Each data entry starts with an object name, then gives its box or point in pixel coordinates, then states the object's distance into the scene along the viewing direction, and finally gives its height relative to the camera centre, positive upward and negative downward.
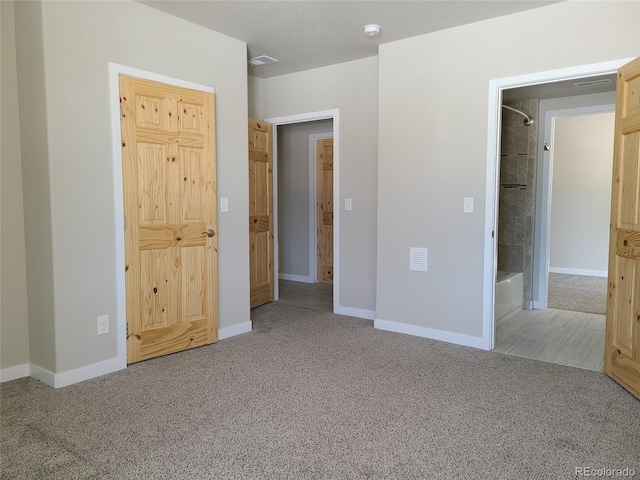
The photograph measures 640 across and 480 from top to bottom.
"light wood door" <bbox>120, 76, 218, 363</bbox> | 3.13 -0.10
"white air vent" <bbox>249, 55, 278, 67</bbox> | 4.28 +1.40
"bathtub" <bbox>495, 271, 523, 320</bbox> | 4.48 -0.93
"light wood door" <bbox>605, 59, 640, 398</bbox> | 2.67 -0.25
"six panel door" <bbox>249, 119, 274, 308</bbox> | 4.84 -0.09
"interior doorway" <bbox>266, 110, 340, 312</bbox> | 6.43 -0.03
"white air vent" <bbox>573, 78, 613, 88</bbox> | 3.97 +1.12
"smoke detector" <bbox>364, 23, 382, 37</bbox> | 3.51 +1.38
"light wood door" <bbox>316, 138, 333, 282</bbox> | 6.43 -0.05
